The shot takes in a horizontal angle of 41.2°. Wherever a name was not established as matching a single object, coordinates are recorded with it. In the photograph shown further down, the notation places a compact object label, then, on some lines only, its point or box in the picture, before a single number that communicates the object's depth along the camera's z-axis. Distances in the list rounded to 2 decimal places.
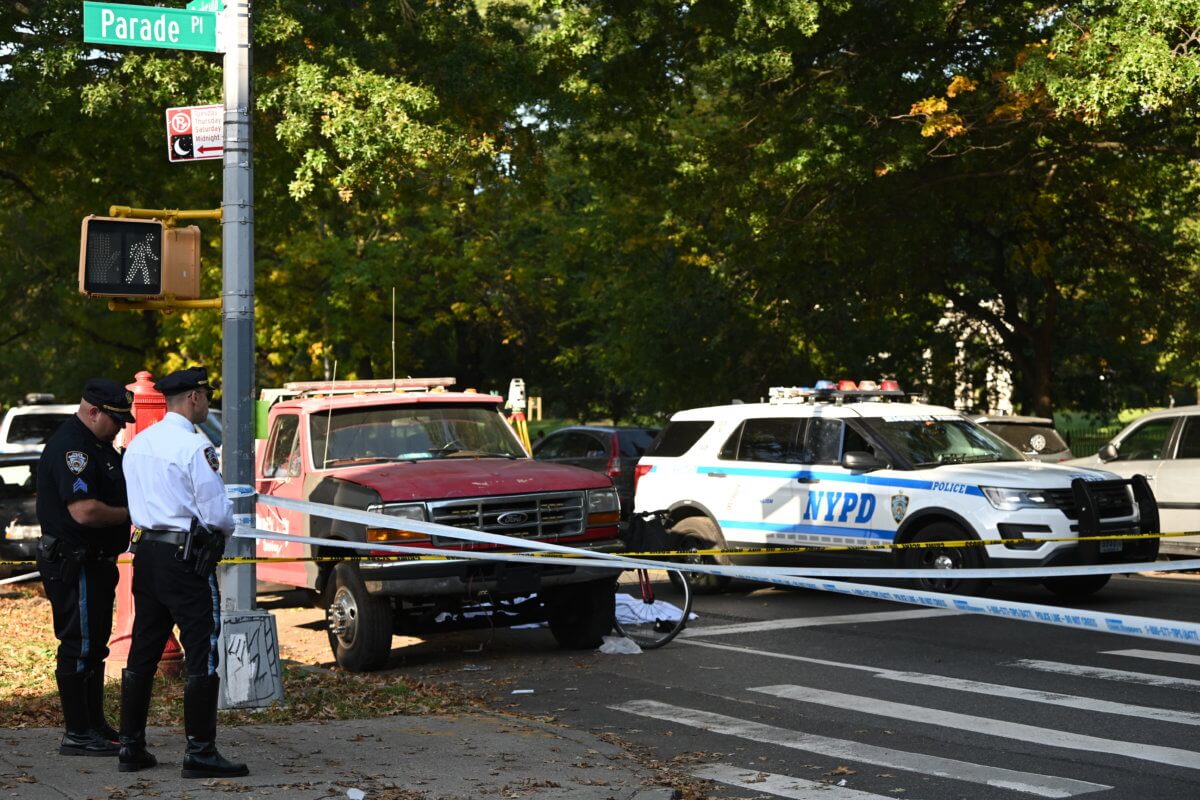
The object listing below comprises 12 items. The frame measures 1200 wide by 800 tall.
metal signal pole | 9.03
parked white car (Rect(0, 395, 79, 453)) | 22.45
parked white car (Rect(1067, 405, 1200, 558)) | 17.17
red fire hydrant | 10.78
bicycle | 11.88
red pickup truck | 10.91
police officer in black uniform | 7.65
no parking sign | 9.50
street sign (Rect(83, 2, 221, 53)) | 9.35
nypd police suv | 13.67
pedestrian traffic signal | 9.20
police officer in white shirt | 7.27
